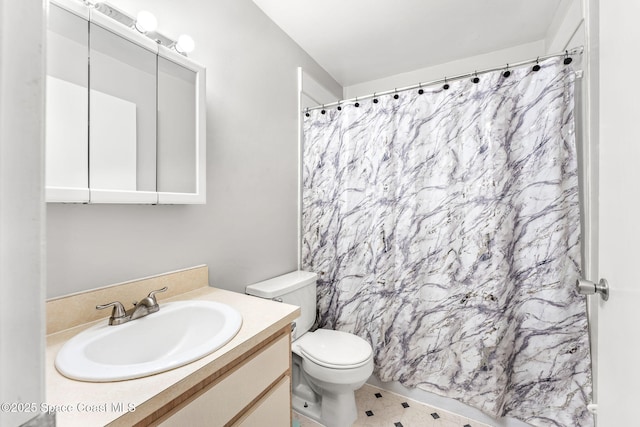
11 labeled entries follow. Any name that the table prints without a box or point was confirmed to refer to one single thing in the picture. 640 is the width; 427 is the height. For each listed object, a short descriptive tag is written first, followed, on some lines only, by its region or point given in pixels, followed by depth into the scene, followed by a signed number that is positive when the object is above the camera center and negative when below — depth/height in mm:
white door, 600 +0
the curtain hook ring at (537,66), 1435 +747
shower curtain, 1424 -150
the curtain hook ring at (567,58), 1370 +750
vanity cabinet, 737 -550
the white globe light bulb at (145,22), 1054 +718
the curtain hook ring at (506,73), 1514 +751
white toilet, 1510 -802
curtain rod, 1362 +787
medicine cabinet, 885 +363
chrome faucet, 949 -339
